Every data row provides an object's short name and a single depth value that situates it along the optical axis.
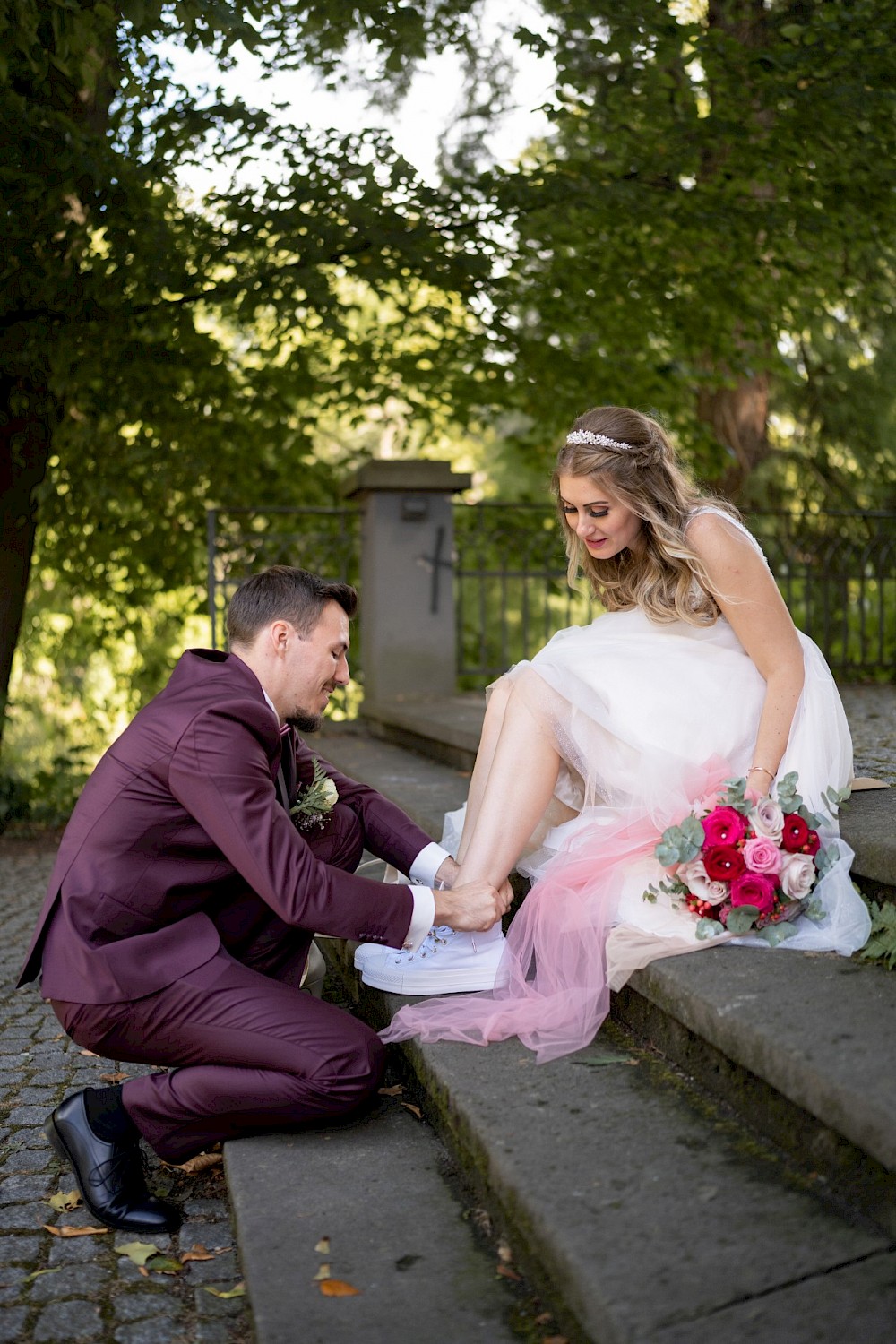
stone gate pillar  7.84
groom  2.58
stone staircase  1.68
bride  2.75
